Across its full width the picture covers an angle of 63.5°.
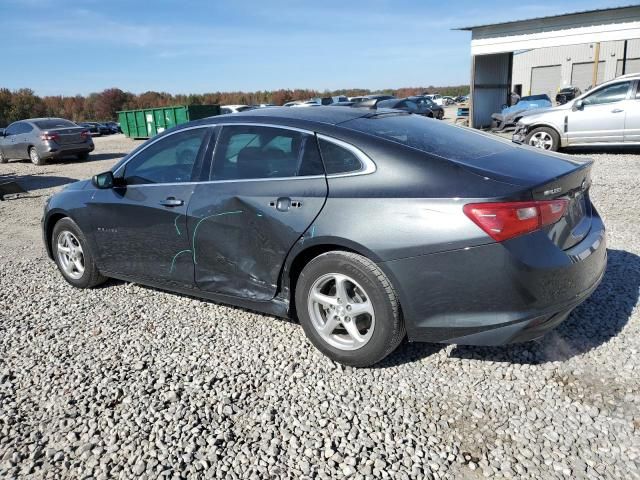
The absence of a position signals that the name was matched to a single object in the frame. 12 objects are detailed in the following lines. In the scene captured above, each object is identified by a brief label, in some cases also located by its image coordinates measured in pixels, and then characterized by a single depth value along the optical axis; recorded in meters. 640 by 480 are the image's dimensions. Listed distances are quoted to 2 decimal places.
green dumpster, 25.14
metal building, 17.52
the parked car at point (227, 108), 27.91
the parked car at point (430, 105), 30.67
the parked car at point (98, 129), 39.44
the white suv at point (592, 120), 11.12
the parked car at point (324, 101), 34.17
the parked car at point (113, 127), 42.19
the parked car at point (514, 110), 16.55
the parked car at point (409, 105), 26.57
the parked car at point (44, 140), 16.83
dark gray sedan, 2.79
